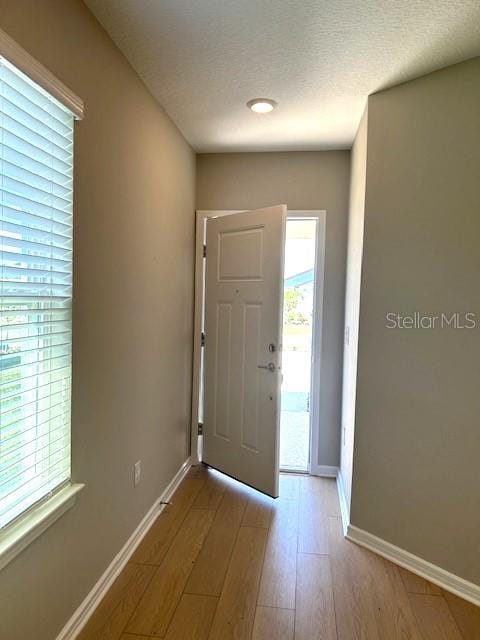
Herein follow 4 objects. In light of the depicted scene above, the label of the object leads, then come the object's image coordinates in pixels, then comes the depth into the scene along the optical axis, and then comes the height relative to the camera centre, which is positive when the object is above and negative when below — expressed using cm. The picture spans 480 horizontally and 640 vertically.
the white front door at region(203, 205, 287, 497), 281 -30
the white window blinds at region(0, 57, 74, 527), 127 +1
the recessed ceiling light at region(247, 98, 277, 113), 235 +112
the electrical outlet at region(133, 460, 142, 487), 222 -92
